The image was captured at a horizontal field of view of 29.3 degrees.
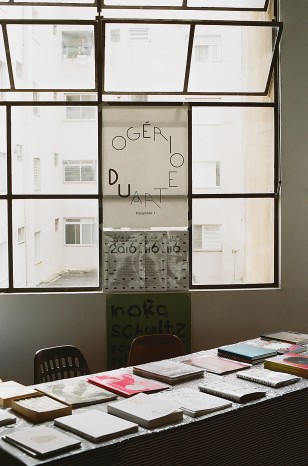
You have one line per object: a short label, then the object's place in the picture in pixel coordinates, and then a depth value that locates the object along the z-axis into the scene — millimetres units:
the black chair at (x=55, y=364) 3396
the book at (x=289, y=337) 3561
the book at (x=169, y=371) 2902
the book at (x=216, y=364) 3057
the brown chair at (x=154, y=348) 3794
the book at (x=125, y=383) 2742
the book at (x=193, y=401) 2449
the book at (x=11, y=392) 2588
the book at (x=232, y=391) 2609
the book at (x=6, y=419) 2369
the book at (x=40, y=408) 2400
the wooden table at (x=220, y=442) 2113
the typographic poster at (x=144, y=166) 4613
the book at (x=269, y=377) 2820
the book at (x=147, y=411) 2314
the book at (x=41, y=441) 2062
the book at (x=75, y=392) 2609
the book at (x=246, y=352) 3221
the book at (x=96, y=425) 2186
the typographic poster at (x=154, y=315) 4613
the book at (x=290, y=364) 2977
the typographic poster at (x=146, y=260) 4629
